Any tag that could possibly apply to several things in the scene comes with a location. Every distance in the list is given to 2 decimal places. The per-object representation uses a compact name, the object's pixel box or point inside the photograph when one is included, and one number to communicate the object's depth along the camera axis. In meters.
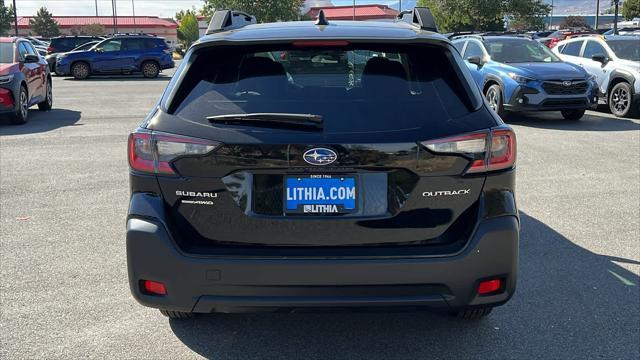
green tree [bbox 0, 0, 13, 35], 75.19
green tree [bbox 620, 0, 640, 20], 63.22
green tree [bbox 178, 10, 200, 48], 75.62
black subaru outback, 2.93
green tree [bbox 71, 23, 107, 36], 86.75
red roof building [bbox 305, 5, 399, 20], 104.19
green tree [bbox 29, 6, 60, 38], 93.00
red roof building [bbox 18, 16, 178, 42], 101.50
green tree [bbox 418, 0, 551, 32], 49.78
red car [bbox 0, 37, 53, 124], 12.01
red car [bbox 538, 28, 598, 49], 32.17
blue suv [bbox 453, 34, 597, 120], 12.30
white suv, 13.20
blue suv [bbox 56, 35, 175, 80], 27.06
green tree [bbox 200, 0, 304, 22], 56.56
